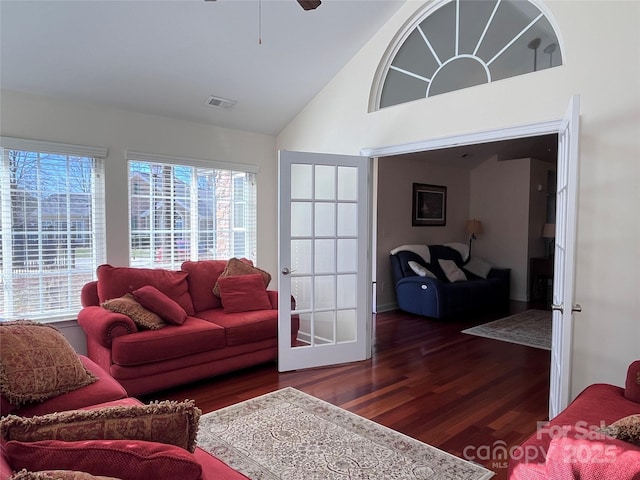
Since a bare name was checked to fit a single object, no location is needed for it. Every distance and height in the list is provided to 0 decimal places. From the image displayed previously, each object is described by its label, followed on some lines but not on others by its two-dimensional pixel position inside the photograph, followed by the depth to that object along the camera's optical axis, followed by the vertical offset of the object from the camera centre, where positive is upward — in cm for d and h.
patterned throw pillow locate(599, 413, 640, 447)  148 -73
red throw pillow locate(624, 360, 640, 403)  209 -79
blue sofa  591 -96
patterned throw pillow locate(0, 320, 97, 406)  190 -68
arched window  310 +138
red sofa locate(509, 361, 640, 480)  135 -83
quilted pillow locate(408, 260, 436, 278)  617 -69
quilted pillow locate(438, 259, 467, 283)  654 -75
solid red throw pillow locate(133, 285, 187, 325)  347 -68
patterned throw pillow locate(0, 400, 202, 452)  120 -60
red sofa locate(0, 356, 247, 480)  147 -85
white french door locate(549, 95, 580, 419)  222 -18
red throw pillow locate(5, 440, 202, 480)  109 -61
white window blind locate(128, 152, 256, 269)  431 +11
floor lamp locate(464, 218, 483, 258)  775 -9
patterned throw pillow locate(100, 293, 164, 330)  335 -72
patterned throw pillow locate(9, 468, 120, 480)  92 -57
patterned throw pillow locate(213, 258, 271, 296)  430 -50
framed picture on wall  703 +28
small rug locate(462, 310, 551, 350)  483 -132
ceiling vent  427 +120
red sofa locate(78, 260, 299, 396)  315 -89
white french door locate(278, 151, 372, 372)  381 -34
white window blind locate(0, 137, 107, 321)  356 -5
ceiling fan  221 +113
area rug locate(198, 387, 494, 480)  226 -131
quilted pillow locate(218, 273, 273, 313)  411 -71
